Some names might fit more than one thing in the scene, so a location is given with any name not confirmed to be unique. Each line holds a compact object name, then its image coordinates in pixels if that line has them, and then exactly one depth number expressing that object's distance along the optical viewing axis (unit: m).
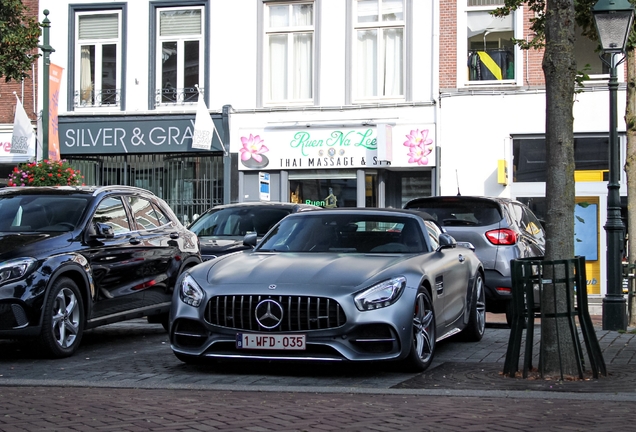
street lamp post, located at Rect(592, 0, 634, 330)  12.20
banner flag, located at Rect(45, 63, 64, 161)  23.09
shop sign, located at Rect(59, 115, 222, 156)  24.38
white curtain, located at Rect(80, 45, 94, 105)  25.30
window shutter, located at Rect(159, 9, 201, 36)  24.72
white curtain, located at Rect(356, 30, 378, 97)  23.77
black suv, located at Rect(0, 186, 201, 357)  8.93
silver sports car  7.91
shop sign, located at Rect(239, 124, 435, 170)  22.98
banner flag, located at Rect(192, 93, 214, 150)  23.70
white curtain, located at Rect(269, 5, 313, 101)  24.25
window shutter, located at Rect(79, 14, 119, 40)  25.27
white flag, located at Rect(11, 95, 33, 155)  24.20
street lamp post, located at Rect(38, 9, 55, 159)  19.89
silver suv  12.77
